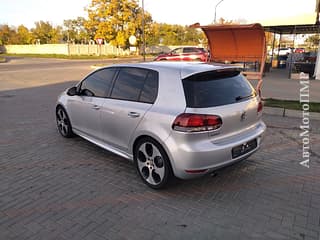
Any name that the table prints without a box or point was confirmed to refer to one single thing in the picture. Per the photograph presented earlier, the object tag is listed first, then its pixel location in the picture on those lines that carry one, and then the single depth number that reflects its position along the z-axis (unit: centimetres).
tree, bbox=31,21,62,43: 6994
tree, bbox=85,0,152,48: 4459
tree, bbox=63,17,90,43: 6923
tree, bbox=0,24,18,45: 6756
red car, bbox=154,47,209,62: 2228
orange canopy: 793
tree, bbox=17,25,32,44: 6974
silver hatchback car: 301
